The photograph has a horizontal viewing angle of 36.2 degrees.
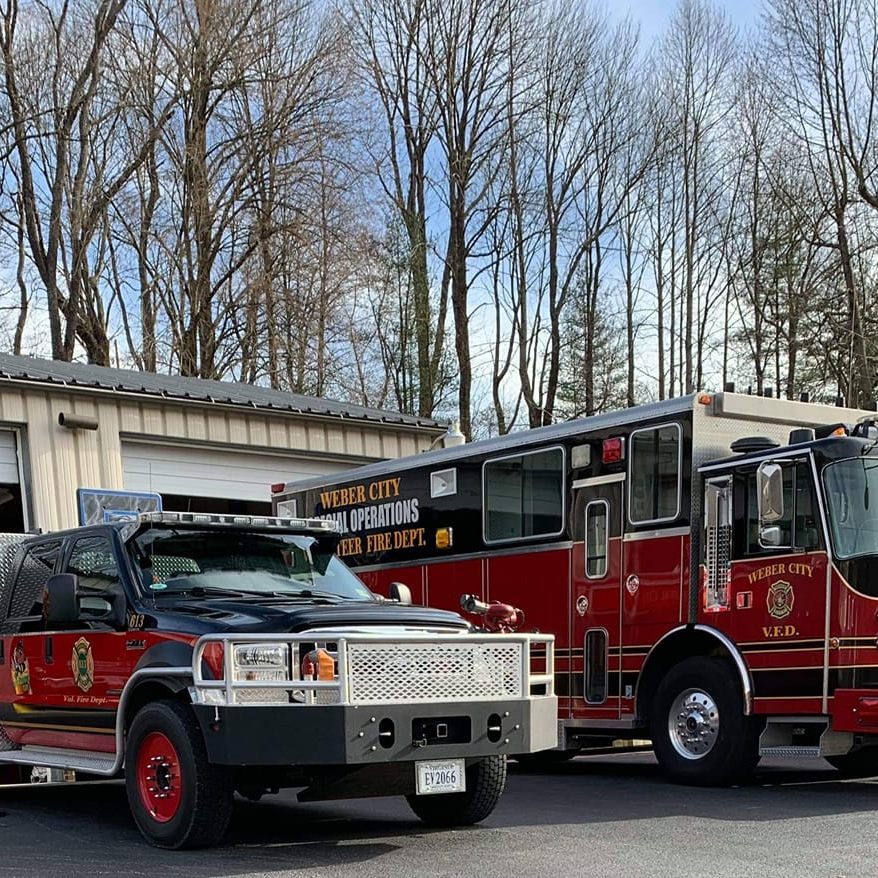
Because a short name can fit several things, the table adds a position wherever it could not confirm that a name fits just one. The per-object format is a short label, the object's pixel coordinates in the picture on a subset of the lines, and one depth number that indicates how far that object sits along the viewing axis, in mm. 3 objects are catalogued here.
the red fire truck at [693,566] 10484
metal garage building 16281
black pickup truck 7320
